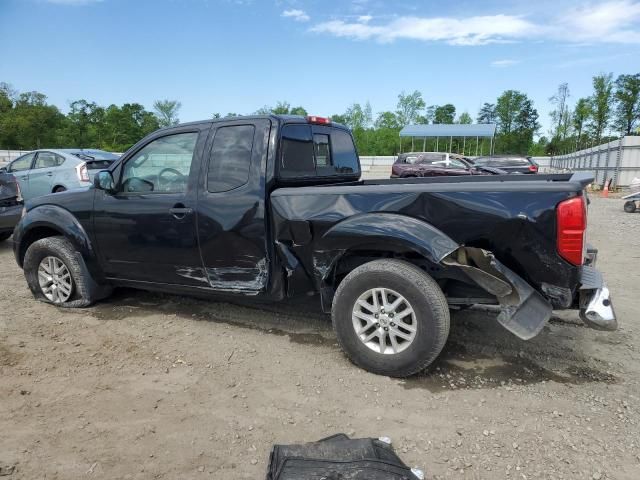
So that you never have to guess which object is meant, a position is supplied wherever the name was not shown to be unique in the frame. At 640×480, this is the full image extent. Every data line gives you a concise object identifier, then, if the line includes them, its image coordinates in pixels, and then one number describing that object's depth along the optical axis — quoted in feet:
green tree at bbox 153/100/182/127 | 224.12
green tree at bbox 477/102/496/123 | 264.52
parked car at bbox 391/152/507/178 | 68.18
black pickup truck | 10.14
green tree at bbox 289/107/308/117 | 195.45
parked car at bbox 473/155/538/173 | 67.00
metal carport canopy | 145.28
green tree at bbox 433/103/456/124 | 251.60
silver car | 33.86
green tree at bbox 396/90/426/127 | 231.71
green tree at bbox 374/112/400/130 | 230.68
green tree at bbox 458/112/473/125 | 246.47
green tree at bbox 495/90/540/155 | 220.02
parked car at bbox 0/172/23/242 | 26.45
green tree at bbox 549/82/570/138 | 167.94
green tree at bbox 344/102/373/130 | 228.02
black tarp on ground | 7.06
